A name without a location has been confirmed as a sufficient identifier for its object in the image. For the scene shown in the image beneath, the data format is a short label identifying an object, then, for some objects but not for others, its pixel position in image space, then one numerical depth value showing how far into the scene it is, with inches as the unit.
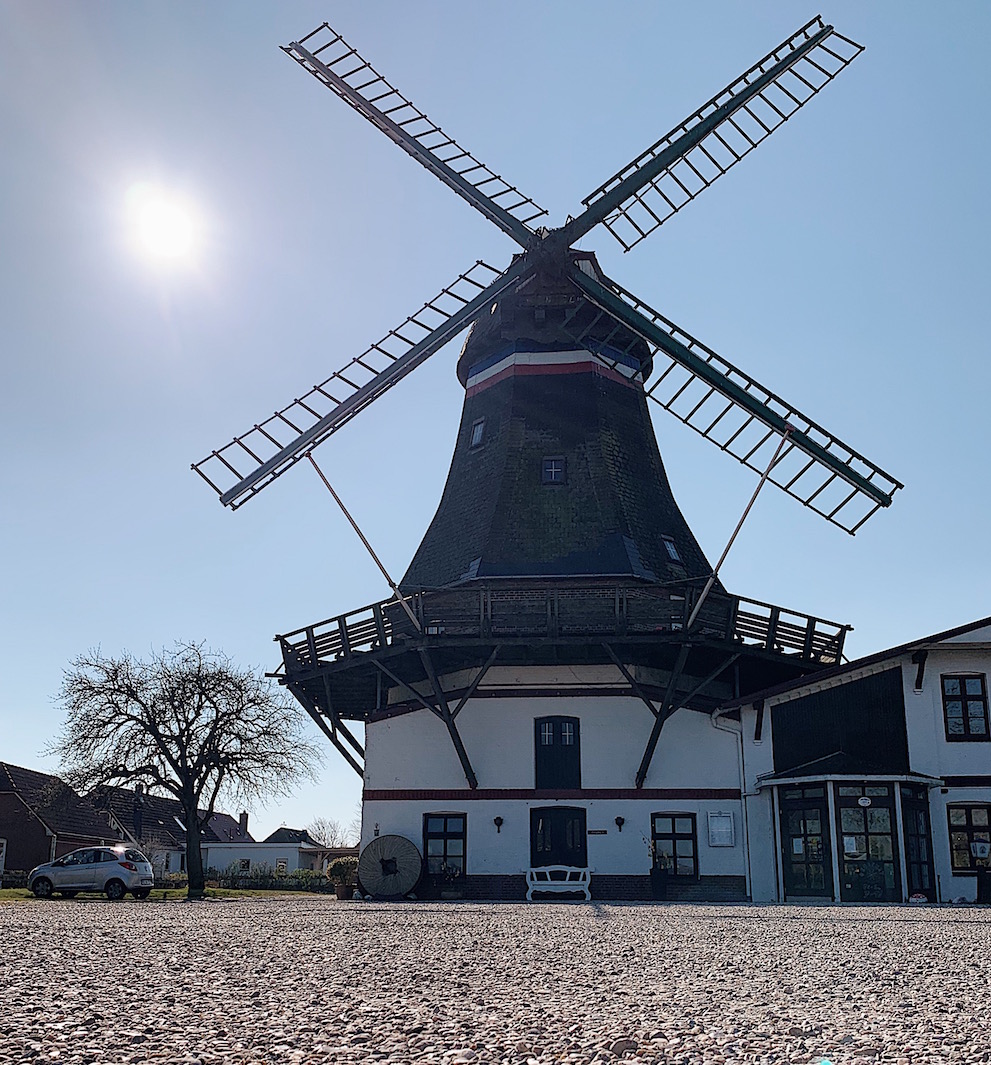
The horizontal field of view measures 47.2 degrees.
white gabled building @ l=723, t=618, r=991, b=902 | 802.2
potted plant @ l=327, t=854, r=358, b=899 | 1074.7
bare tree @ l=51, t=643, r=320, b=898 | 1253.1
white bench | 862.5
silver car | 951.6
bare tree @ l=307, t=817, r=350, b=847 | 4172.0
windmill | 853.2
